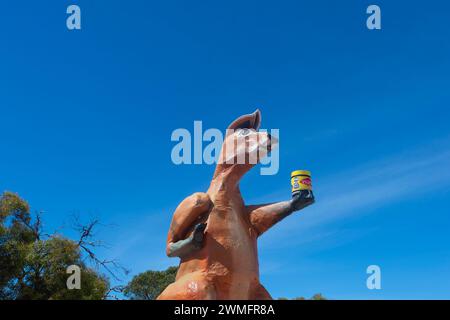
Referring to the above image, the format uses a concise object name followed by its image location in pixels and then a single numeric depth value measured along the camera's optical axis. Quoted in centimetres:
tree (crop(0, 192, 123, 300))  1323
